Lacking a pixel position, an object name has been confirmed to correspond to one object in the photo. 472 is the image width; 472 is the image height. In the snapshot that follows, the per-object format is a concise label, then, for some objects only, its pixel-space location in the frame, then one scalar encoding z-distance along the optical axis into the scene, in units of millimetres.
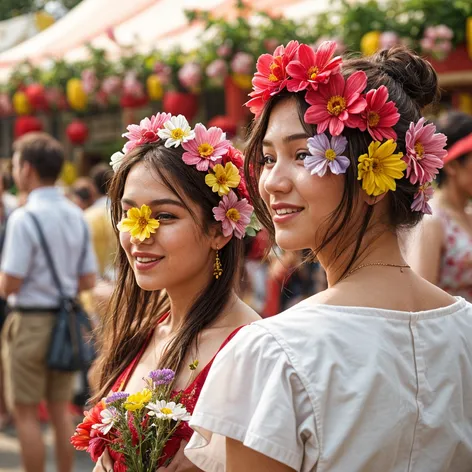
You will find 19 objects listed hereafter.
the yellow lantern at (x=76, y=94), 9875
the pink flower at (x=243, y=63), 7109
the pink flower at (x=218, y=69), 7383
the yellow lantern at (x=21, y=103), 11164
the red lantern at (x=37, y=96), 10719
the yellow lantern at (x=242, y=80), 7283
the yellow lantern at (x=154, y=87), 8517
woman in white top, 1622
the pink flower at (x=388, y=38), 6070
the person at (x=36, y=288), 4773
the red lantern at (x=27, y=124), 11680
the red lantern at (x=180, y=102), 8523
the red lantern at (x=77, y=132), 11825
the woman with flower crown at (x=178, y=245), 2432
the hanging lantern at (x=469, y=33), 5902
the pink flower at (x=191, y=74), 7828
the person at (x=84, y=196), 8484
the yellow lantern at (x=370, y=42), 6078
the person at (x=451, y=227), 3658
